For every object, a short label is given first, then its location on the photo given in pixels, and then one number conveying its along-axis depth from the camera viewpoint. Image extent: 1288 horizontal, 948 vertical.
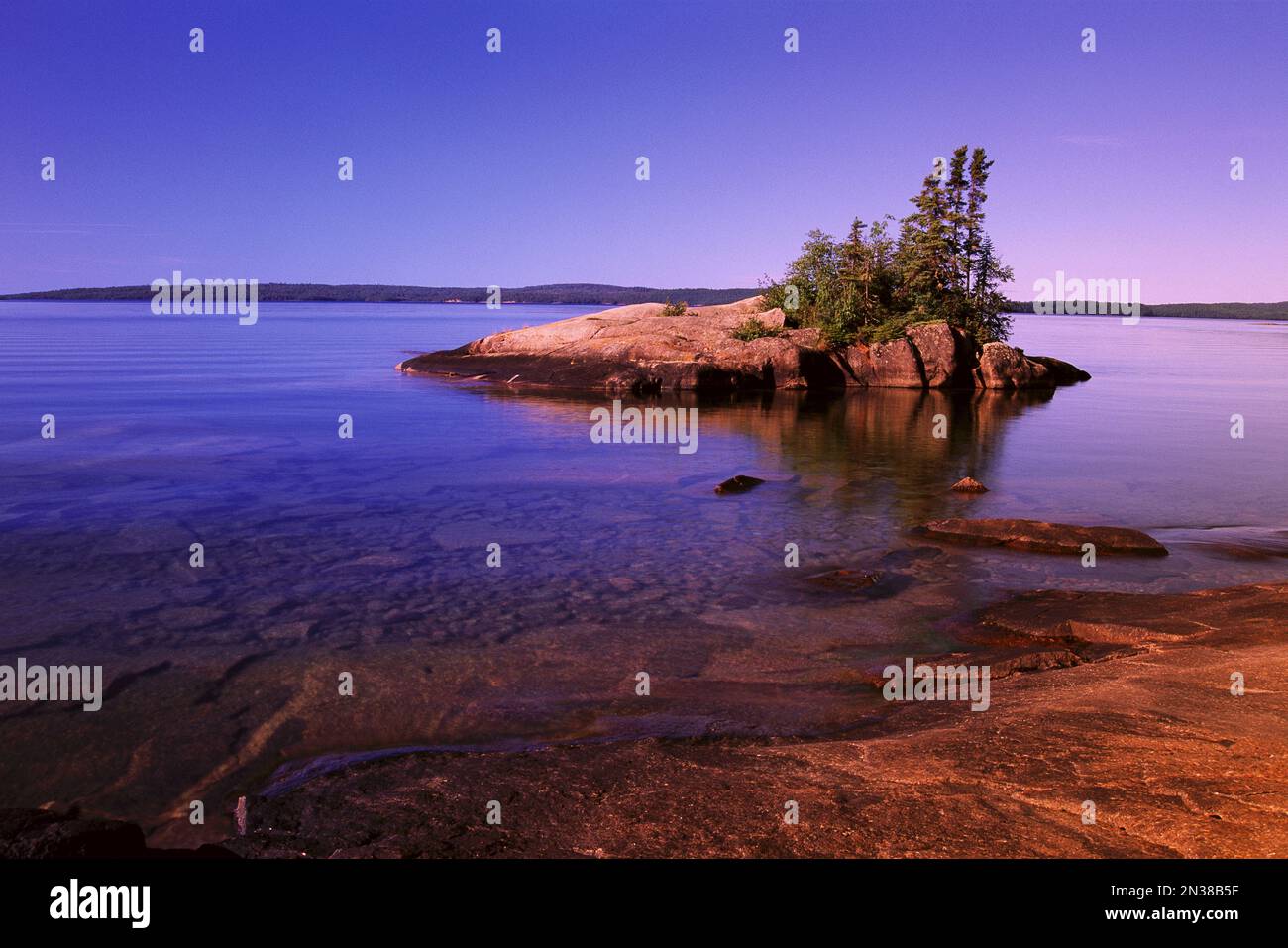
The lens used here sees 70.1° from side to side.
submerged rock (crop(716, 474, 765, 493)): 19.38
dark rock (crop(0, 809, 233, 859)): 5.95
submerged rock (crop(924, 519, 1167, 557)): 14.27
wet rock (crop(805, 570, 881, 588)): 12.58
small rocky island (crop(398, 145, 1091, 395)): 41.53
